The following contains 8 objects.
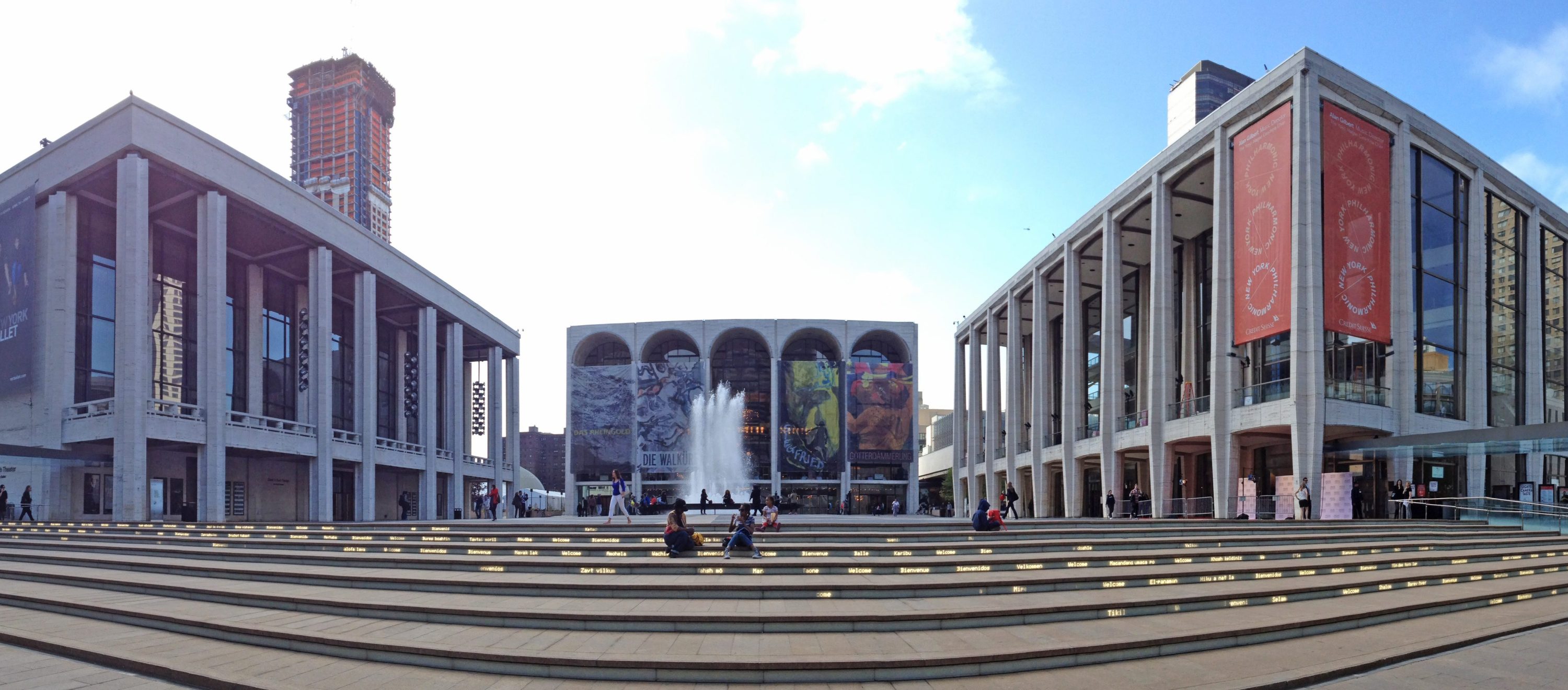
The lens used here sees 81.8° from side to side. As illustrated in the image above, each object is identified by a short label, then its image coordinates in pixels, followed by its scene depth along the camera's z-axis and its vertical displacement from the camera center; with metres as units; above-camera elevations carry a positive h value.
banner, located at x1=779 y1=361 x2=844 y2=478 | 70.00 -2.96
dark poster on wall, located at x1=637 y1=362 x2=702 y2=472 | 69.50 -2.30
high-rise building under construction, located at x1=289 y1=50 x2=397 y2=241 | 198.38 +64.41
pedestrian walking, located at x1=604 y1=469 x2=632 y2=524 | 21.92 -2.66
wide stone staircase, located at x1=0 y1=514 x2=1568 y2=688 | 7.89 -2.52
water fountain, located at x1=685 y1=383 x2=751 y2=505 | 69.50 -4.96
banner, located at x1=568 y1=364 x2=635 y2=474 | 70.12 -2.97
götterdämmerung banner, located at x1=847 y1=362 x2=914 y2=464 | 70.00 -2.48
